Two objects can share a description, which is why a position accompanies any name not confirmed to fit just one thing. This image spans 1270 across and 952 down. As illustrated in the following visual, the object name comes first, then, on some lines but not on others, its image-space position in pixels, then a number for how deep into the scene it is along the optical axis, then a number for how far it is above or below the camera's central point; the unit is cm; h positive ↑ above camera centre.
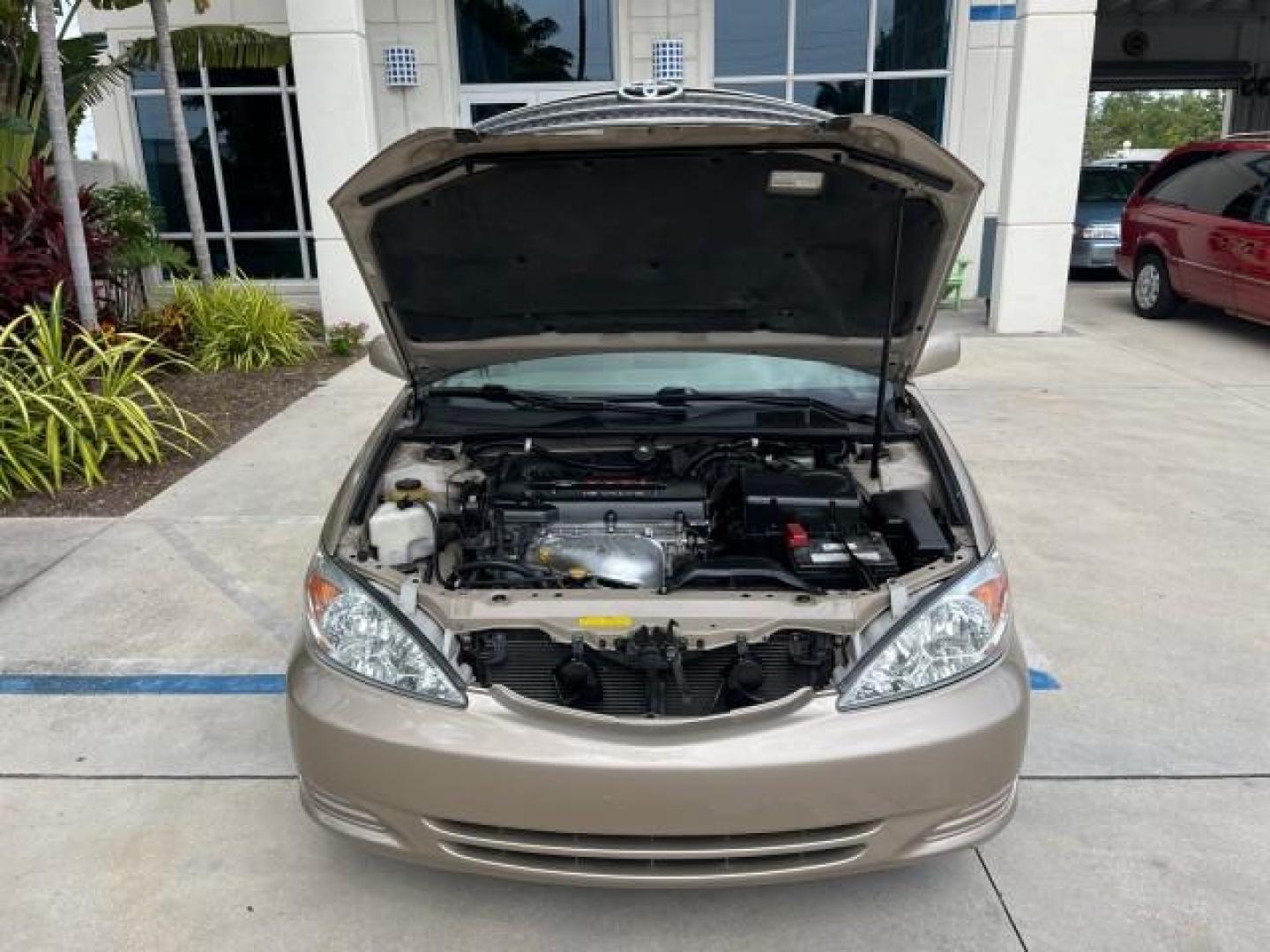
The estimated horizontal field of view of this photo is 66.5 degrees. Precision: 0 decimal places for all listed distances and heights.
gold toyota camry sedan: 211 -111
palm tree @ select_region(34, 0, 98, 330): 690 -23
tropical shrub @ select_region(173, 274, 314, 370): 897 -181
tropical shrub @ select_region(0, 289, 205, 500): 577 -168
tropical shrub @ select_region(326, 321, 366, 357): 979 -207
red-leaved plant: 780 -94
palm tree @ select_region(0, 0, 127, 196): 859 +42
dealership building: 1170 +46
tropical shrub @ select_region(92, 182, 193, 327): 951 -119
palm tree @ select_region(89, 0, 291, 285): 933 +69
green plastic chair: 1169 -202
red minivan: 883 -120
